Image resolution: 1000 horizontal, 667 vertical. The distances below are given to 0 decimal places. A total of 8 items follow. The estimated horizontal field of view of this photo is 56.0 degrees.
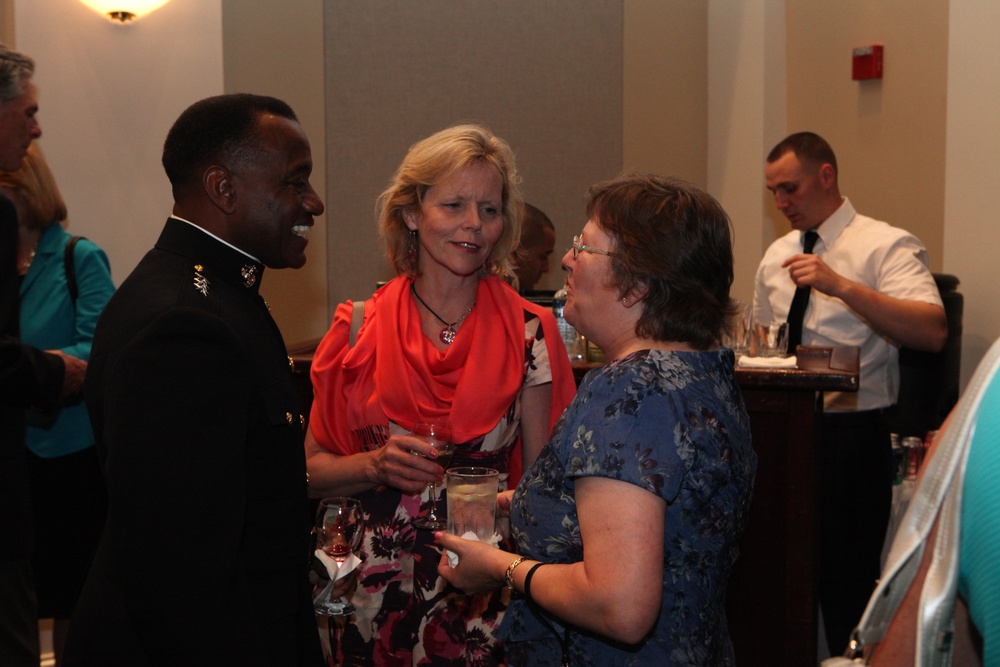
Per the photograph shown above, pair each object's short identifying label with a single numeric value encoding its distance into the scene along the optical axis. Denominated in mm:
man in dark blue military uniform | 1304
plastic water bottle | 3340
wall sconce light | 4977
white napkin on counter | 3133
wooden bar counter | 2895
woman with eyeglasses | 1486
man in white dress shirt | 3934
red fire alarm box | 5582
